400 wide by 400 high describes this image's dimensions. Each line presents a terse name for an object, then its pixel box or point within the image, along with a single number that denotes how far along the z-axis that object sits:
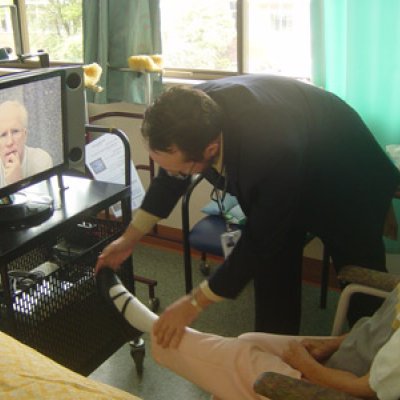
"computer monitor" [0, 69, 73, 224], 1.51
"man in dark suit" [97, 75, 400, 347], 1.31
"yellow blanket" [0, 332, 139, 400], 0.86
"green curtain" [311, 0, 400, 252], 2.04
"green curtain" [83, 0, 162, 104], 2.71
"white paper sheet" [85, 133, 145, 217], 2.43
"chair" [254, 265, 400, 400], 1.42
